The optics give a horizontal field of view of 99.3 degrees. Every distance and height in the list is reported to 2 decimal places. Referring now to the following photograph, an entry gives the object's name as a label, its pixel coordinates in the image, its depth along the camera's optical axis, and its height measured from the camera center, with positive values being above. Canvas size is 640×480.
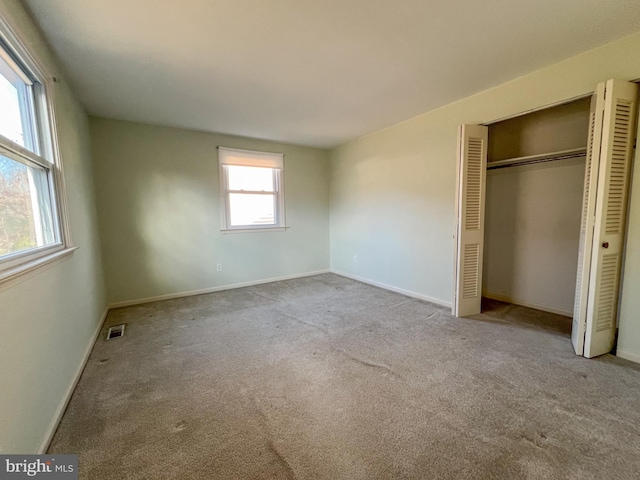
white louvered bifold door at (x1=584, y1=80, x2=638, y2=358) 2.05 -0.06
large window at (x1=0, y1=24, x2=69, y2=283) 1.40 +0.30
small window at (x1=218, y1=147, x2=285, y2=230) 4.39 +0.40
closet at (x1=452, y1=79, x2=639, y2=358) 2.11 -0.03
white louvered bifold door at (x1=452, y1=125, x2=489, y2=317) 2.99 -0.11
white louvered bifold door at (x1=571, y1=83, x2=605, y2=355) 2.10 -0.05
